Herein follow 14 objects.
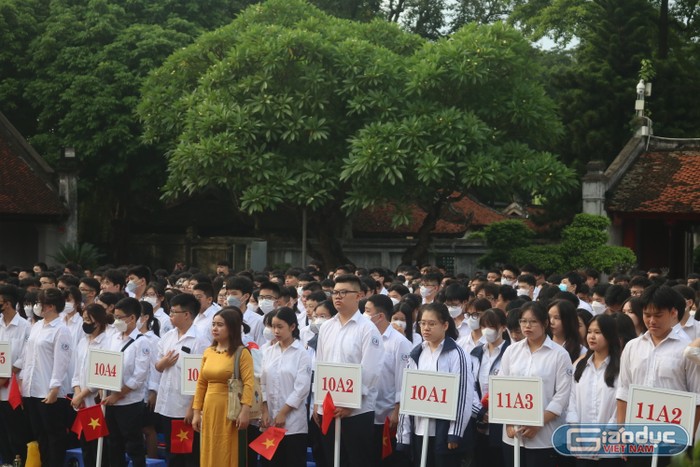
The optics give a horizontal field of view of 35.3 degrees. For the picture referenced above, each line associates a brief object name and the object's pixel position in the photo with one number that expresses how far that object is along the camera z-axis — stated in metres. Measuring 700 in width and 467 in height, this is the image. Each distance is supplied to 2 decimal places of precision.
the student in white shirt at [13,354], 11.12
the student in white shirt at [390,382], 9.35
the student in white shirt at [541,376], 8.03
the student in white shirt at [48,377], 10.65
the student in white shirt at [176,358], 9.82
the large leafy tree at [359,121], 23.69
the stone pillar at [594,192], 28.80
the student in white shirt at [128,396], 9.96
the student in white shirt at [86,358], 10.20
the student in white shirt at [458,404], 8.44
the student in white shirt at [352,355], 9.02
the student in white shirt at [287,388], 9.20
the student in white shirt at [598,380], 7.92
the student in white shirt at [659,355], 7.57
